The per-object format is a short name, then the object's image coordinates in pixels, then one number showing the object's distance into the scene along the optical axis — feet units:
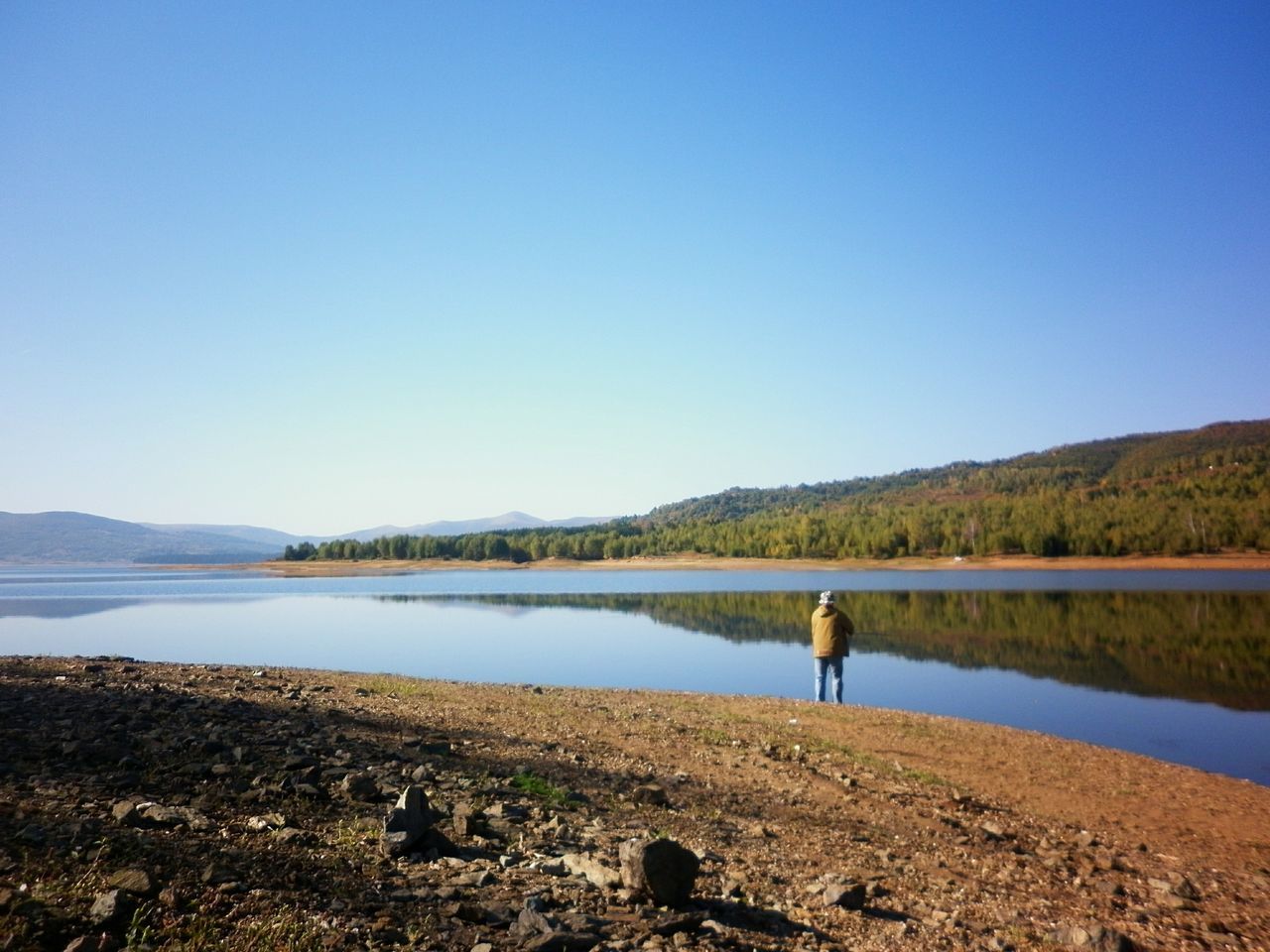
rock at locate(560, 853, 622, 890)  15.80
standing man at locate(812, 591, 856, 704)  50.34
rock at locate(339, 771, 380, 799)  19.66
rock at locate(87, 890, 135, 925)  11.29
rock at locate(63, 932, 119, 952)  10.58
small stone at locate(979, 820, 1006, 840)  24.68
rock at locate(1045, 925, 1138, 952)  16.70
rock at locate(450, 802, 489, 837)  18.34
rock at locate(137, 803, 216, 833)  15.67
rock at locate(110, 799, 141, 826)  15.33
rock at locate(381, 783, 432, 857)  16.19
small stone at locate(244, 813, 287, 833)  16.42
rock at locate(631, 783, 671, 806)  23.90
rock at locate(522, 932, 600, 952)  12.67
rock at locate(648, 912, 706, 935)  14.03
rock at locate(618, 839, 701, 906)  15.23
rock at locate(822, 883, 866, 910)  16.96
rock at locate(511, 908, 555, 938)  13.14
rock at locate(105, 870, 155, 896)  12.26
